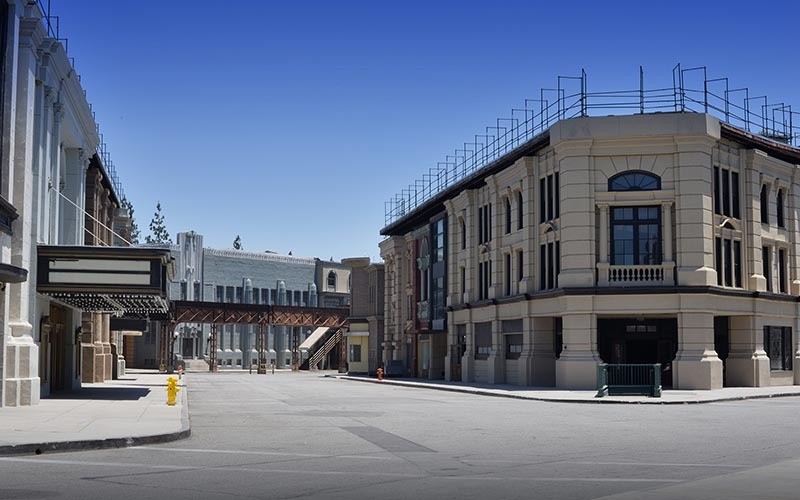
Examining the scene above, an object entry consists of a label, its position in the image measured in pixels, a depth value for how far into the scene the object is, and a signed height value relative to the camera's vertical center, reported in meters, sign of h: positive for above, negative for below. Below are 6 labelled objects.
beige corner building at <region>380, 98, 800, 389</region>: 40.25 +2.83
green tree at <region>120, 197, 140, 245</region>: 115.55 +11.04
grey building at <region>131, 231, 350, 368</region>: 94.75 +3.04
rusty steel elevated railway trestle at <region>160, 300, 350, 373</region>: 80.31 +0.14
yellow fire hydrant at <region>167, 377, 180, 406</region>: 26.84 -2.01
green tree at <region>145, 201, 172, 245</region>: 125.56 +11.20
